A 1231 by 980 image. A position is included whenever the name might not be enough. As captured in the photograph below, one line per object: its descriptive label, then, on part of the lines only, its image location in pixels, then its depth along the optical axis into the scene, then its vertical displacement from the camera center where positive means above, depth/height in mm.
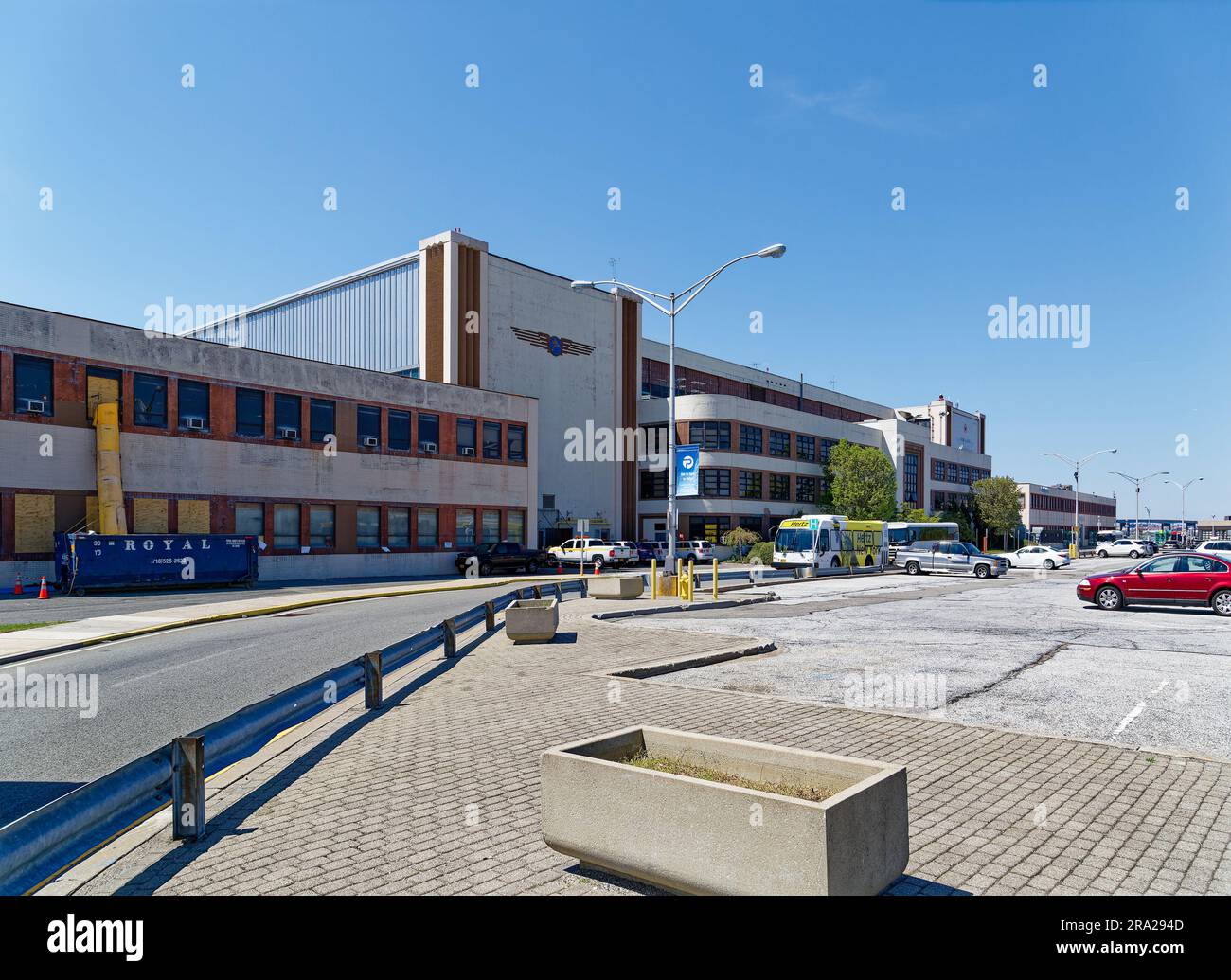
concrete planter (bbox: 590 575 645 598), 25781 -2311
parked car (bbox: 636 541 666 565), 54281 -2532
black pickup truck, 45406 -2553
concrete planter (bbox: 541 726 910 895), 3996 -1578
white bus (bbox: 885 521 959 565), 64500 -1671
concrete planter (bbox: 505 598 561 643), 15625 -2041
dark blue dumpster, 29484 -1814
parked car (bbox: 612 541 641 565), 50469 -2514
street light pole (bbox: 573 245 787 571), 27422 +7087
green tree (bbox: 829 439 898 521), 72062 +2119
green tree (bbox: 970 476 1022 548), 92688 +656
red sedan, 21516 -1972
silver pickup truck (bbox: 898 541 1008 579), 45938 -2771
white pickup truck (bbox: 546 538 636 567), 49969 -2523
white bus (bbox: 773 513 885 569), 46562 -1854
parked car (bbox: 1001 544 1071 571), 56719 -3234
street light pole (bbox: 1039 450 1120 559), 70656 -3096
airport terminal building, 32438 +4585
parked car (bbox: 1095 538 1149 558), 75938 -3623
